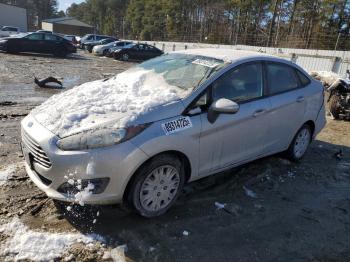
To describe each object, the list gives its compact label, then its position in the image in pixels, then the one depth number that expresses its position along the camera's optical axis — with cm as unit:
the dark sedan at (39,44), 2316
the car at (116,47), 2846
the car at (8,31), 3709
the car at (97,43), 3381
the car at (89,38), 3699
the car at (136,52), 2745
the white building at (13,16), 6203
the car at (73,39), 4229
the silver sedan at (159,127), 341
